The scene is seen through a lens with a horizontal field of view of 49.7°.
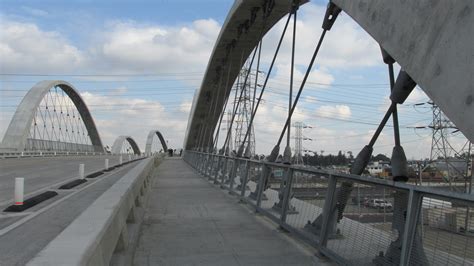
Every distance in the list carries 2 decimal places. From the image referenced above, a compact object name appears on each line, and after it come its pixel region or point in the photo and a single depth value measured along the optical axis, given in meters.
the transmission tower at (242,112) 41.84
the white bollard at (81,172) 20.20
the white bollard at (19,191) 11.29
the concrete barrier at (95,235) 3.01
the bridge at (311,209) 4.50
